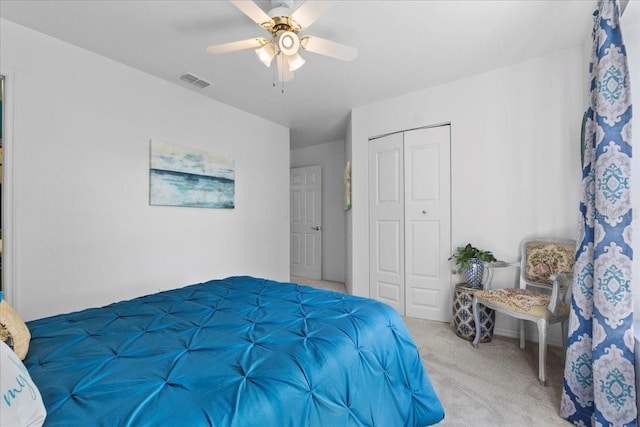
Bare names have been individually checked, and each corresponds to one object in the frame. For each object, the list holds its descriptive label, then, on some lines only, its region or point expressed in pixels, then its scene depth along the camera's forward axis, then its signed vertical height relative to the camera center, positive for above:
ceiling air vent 2.91 +1.34
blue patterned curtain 1.41 -0.25
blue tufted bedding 0.78 -0.49
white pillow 0.60 -0.39
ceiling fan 1.64 +1.08
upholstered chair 1.96 -0.63
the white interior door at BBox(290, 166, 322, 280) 5.30 -0.18
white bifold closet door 3.12 -0.10
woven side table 2.57 -0.93
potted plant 2.72 -0.47
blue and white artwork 2.94 +0.38
